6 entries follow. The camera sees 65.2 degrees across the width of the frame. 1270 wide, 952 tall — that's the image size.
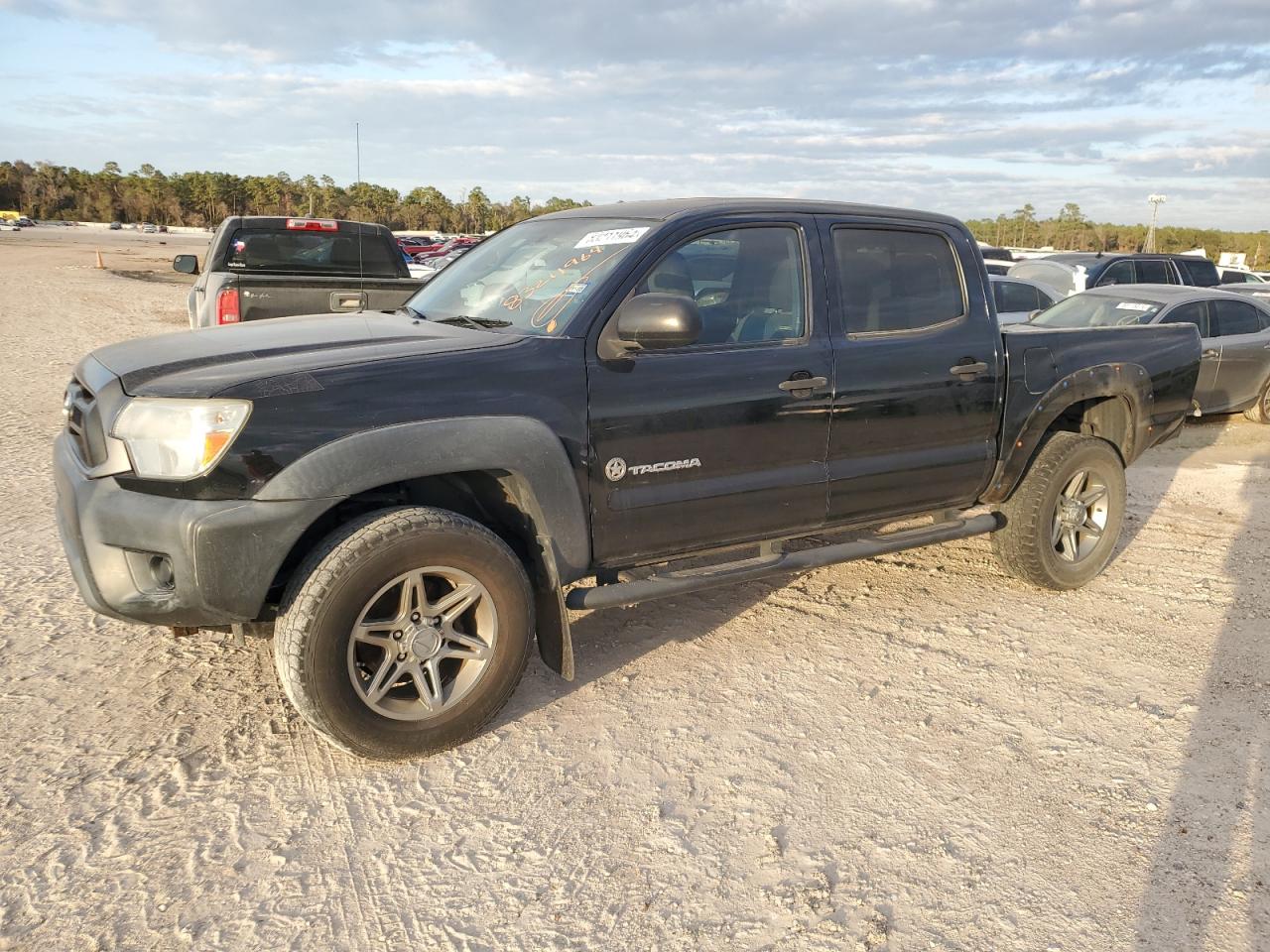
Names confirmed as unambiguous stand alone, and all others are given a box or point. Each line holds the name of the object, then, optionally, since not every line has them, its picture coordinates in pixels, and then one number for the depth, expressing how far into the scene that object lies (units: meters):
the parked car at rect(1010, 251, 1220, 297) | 14.60
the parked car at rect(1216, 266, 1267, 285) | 22.94
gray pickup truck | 7.34
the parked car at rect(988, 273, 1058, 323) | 13.02
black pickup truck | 3.14
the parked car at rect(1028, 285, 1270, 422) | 10.42
